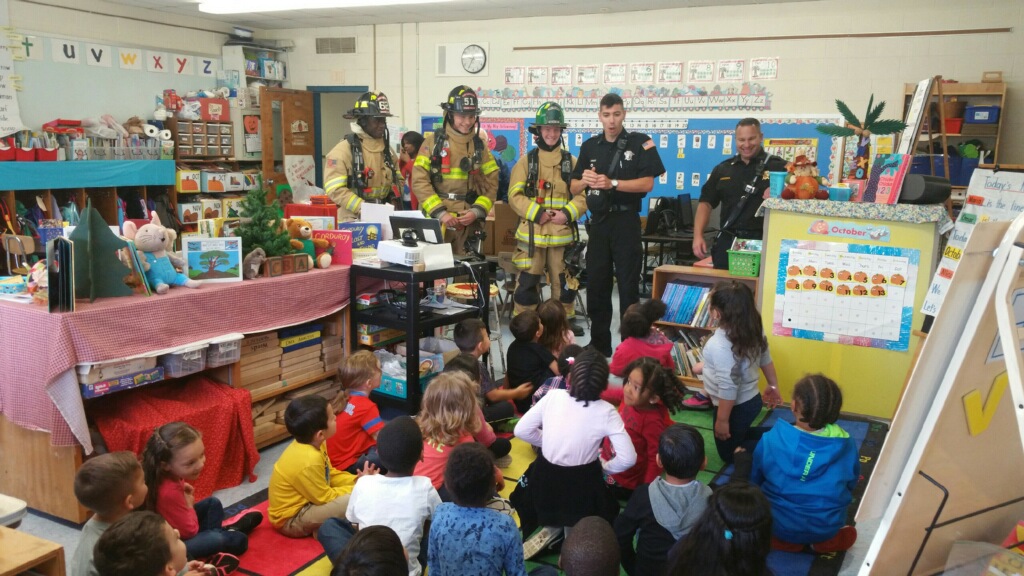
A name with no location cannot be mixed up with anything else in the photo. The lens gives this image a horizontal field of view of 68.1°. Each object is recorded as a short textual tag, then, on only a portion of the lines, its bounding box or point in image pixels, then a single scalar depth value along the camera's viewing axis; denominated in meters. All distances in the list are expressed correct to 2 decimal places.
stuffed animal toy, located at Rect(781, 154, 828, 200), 4.60
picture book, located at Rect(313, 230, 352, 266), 4.65
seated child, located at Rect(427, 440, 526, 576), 2.35
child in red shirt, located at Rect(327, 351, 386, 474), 3.62
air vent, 10.15
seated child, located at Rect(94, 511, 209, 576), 2.04
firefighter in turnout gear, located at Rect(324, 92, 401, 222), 5.87
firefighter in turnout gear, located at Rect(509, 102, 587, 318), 5.87
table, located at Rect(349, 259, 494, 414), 4.28
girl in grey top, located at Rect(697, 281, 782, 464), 3.84
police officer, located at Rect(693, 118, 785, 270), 5.34
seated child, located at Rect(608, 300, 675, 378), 4.21
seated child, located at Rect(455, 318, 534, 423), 4.23
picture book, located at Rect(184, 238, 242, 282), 3.91
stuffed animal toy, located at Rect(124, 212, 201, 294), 3.63
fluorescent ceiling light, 8.36
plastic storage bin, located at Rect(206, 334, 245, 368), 3.76
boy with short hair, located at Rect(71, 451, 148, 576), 2.42
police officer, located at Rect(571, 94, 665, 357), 5.55
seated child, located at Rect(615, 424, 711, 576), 2.59
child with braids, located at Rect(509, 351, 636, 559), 2.96
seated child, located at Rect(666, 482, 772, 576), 2.13
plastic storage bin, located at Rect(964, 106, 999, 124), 6.90
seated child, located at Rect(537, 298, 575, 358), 4.45
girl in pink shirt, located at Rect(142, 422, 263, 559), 2.78
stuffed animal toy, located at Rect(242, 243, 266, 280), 4.09
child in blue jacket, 2.95
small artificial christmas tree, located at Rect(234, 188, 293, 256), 4.16
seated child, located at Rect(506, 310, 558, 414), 4.29
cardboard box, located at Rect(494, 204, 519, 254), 8.25
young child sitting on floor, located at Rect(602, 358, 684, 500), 3.35
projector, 4.35
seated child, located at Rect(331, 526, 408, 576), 1.99
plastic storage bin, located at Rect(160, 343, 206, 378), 3.61
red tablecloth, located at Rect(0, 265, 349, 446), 3.19
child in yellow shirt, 3.08
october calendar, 4.35
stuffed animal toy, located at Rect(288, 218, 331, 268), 4.43
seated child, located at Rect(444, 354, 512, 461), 3.61
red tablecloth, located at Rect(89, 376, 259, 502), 3.37
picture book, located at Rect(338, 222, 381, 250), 5.06
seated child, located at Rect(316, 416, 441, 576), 2.64
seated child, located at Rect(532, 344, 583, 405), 4.00
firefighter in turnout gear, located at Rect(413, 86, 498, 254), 5.84
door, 10.01
